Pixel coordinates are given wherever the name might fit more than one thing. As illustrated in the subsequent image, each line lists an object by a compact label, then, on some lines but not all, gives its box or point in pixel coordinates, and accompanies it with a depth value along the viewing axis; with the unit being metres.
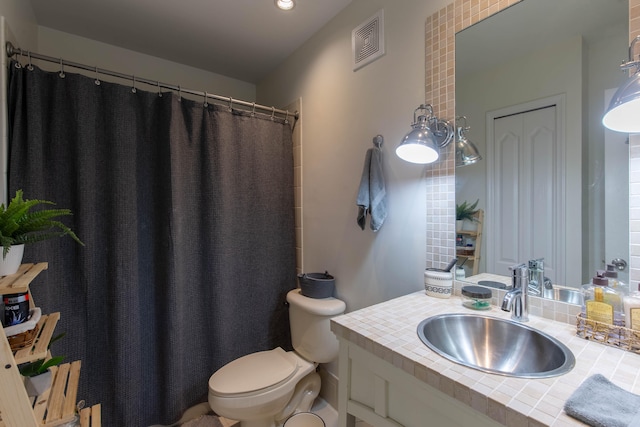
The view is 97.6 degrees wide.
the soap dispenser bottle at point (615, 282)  0.77
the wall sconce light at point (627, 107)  0.61
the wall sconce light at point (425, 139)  1.06
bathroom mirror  0.80
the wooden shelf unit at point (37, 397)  0.62
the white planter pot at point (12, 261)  0.74
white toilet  1.32
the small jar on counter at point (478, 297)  0.97
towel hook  1.39
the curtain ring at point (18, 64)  1.22
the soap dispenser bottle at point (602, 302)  0.73
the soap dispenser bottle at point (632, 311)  0.69
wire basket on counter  0.68
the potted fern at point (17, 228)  0.73
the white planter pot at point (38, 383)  0.79
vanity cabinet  0.61
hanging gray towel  1.33
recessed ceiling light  1.49
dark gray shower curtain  1.31
